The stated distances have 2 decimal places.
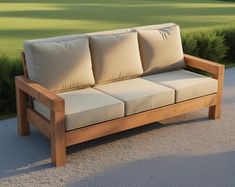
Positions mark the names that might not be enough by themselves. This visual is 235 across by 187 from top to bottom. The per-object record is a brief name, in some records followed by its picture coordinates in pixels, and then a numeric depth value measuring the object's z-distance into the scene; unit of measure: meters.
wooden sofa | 4.01
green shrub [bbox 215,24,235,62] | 8.42
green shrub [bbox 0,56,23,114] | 5.53
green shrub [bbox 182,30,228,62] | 7.40
